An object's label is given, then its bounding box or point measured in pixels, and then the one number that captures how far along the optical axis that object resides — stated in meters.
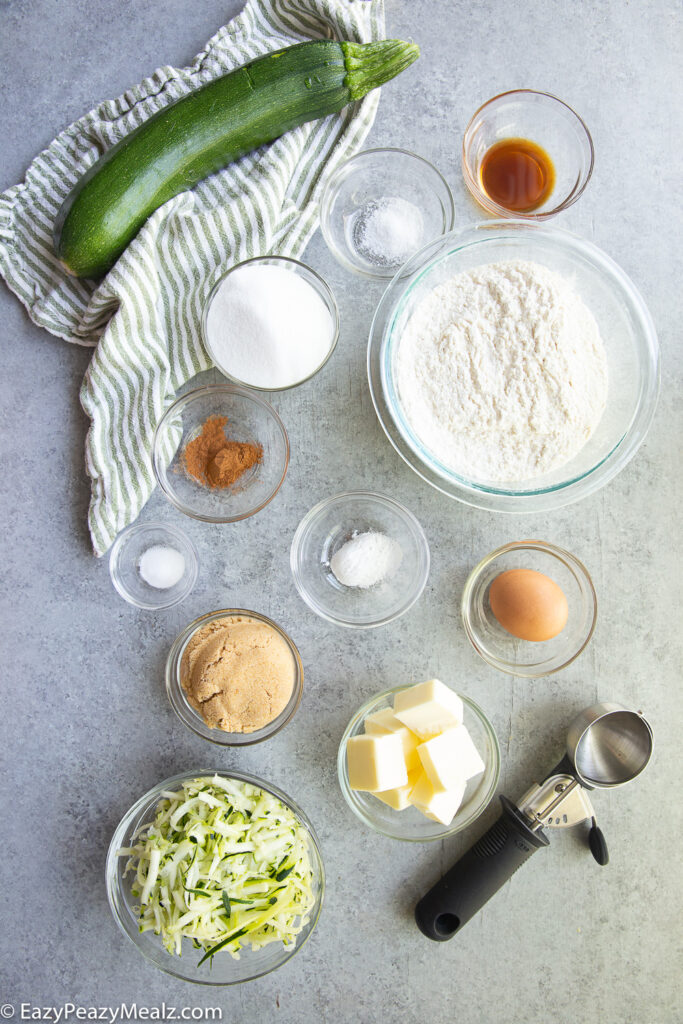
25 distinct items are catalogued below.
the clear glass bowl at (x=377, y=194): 1.01
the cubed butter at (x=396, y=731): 0.95
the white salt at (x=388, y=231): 1.01
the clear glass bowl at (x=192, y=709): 0.98
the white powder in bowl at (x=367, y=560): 0.99
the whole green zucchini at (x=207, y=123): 0.97
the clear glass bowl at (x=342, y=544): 1.00
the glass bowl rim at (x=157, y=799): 0.96
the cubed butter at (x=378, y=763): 0.92
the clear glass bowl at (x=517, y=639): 0.99
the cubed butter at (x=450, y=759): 0.92
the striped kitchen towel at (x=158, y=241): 0.99
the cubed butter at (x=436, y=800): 0.93
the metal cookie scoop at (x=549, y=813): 0.97
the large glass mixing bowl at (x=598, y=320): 0.97
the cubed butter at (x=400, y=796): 0.94
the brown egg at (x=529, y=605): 0.96
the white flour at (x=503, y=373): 0.95
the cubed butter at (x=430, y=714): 0.94
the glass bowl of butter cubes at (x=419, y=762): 0.93
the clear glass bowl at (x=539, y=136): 1.00
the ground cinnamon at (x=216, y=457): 0.99
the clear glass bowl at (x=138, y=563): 1.00
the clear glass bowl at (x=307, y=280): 0.98
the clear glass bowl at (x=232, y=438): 1.00
